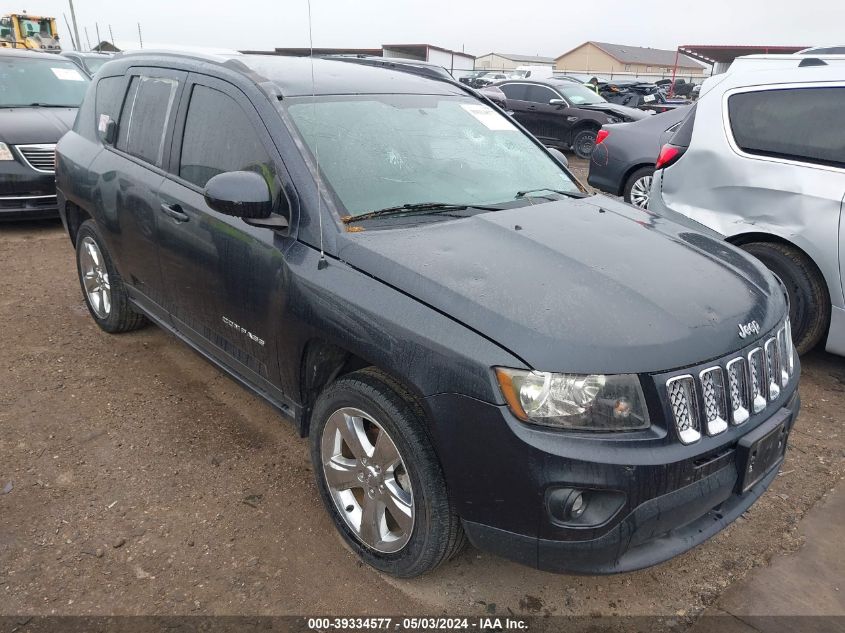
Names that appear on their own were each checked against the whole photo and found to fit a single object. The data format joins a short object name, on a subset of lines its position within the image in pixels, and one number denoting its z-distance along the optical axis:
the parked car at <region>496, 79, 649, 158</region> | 12.95
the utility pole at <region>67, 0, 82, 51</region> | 39.28
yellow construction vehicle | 23.64
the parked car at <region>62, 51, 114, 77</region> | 11.25
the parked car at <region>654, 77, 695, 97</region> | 27.78
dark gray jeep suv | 1.92
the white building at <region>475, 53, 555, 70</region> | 82.62
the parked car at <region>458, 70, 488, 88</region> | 31.96
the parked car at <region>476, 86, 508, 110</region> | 14.21
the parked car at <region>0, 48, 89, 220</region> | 6.74
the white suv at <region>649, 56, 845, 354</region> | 3.88
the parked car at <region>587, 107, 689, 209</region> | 7.46
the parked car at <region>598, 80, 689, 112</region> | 23.12
